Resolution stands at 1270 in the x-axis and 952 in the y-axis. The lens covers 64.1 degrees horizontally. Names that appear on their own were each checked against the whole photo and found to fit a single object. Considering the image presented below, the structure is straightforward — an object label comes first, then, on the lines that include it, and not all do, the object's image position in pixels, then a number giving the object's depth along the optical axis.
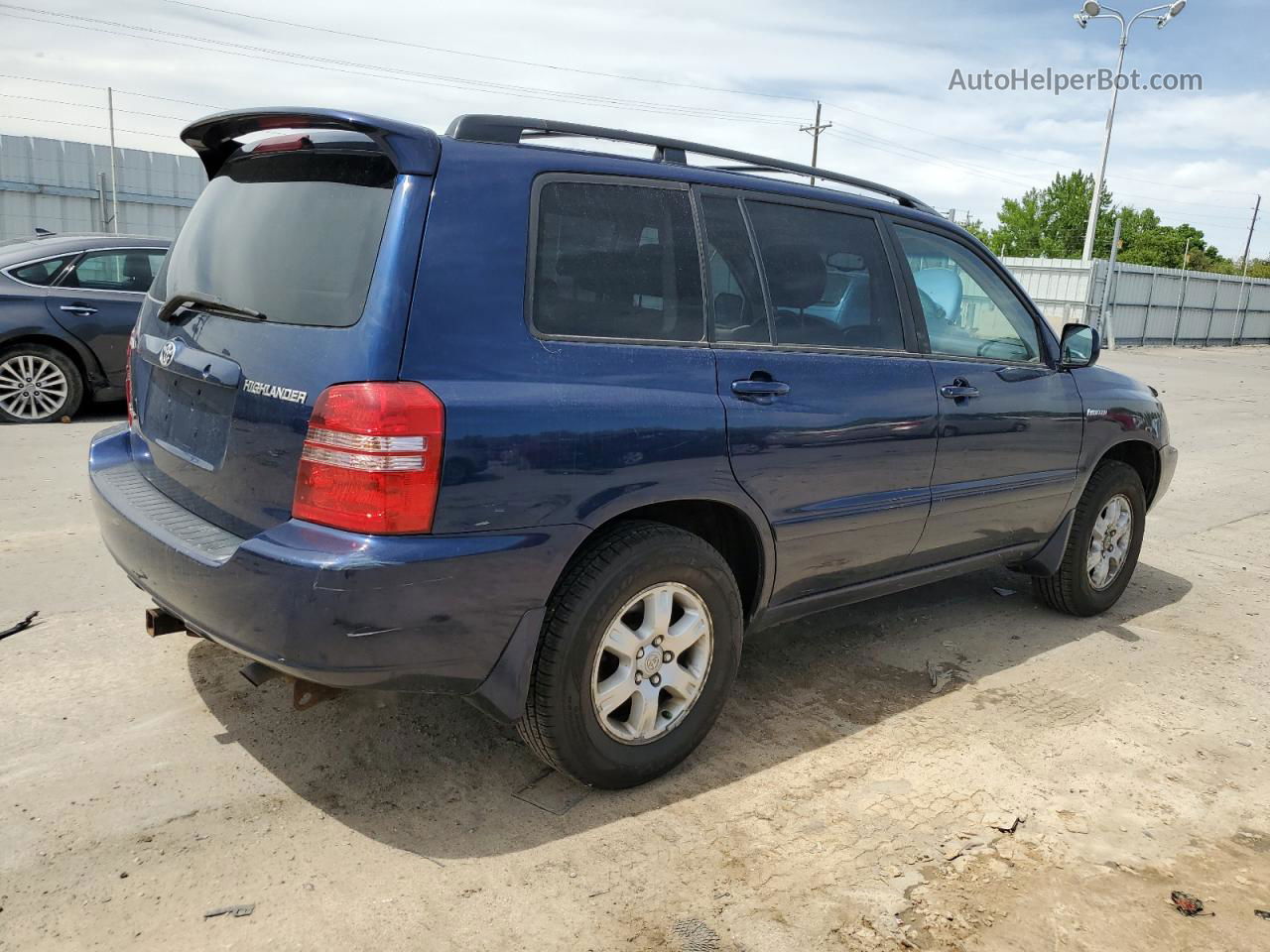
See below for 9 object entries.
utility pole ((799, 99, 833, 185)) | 51.28
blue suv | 2.49
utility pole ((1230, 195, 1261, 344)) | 35.91
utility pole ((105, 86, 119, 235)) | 23.95
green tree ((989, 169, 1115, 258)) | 66.44
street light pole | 26.28
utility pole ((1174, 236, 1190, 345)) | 32.56
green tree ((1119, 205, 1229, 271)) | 75.44
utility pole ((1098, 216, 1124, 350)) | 28.58
